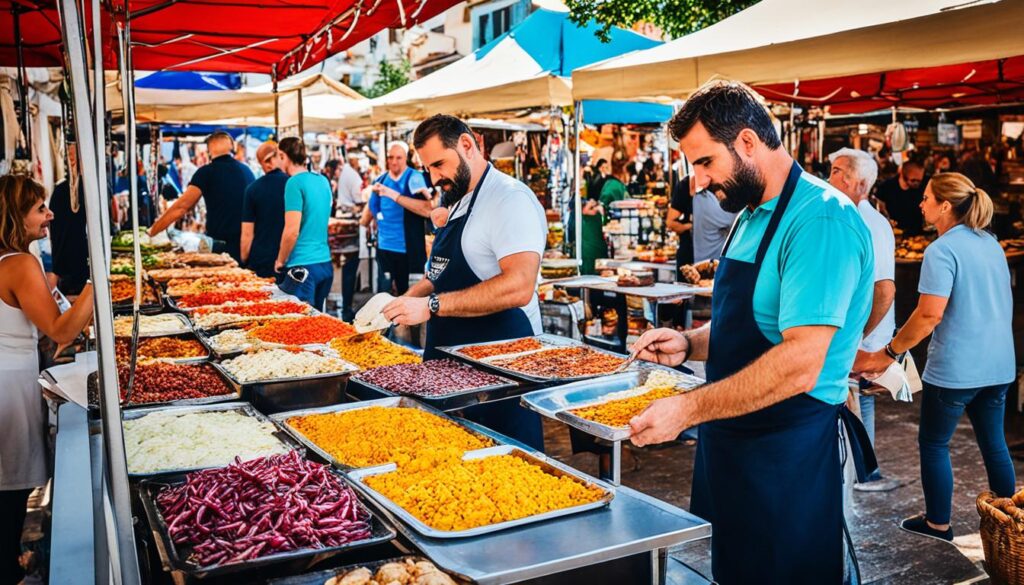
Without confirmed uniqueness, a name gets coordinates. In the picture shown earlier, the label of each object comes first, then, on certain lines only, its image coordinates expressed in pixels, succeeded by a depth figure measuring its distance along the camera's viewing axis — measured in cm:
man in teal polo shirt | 217
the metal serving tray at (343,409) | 266
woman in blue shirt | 472
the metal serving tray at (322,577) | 188
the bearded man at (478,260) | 373
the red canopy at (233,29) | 563
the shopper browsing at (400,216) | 1013
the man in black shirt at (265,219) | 769
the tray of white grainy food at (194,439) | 258
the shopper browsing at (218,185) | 855
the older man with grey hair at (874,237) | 472
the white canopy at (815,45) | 500
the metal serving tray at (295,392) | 348
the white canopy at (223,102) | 998
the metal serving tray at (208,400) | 333
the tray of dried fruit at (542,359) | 372
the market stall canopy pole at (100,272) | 144
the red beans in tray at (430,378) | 347
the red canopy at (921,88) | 1028
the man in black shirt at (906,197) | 1203
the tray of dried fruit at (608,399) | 307
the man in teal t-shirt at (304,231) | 721
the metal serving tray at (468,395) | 335
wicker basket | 376
